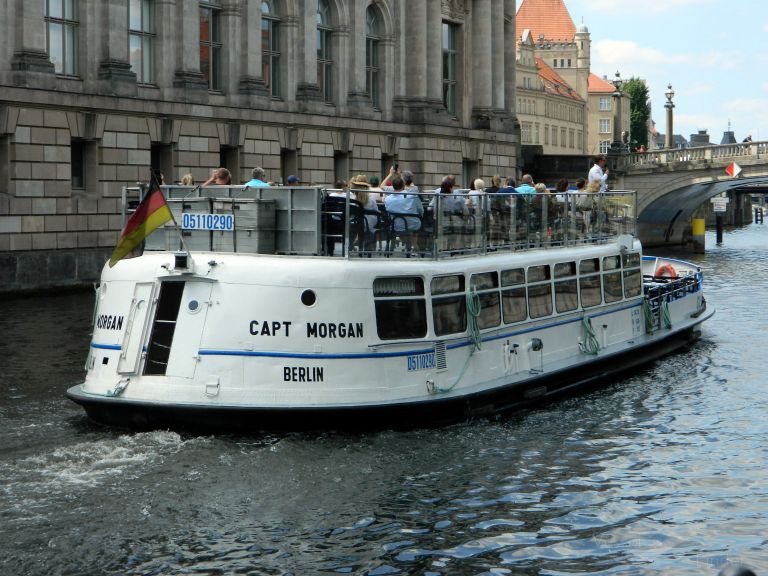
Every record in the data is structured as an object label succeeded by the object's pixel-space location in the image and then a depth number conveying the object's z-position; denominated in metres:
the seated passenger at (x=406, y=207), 19.50
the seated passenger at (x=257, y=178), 20.36
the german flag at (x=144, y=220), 18.00
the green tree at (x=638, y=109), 173.88
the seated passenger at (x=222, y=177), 20.28
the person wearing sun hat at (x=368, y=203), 18.82
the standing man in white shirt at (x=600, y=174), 26.83
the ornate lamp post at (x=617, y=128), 74.62
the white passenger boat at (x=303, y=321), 17.52
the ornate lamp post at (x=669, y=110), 80.94
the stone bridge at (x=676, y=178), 71.12
